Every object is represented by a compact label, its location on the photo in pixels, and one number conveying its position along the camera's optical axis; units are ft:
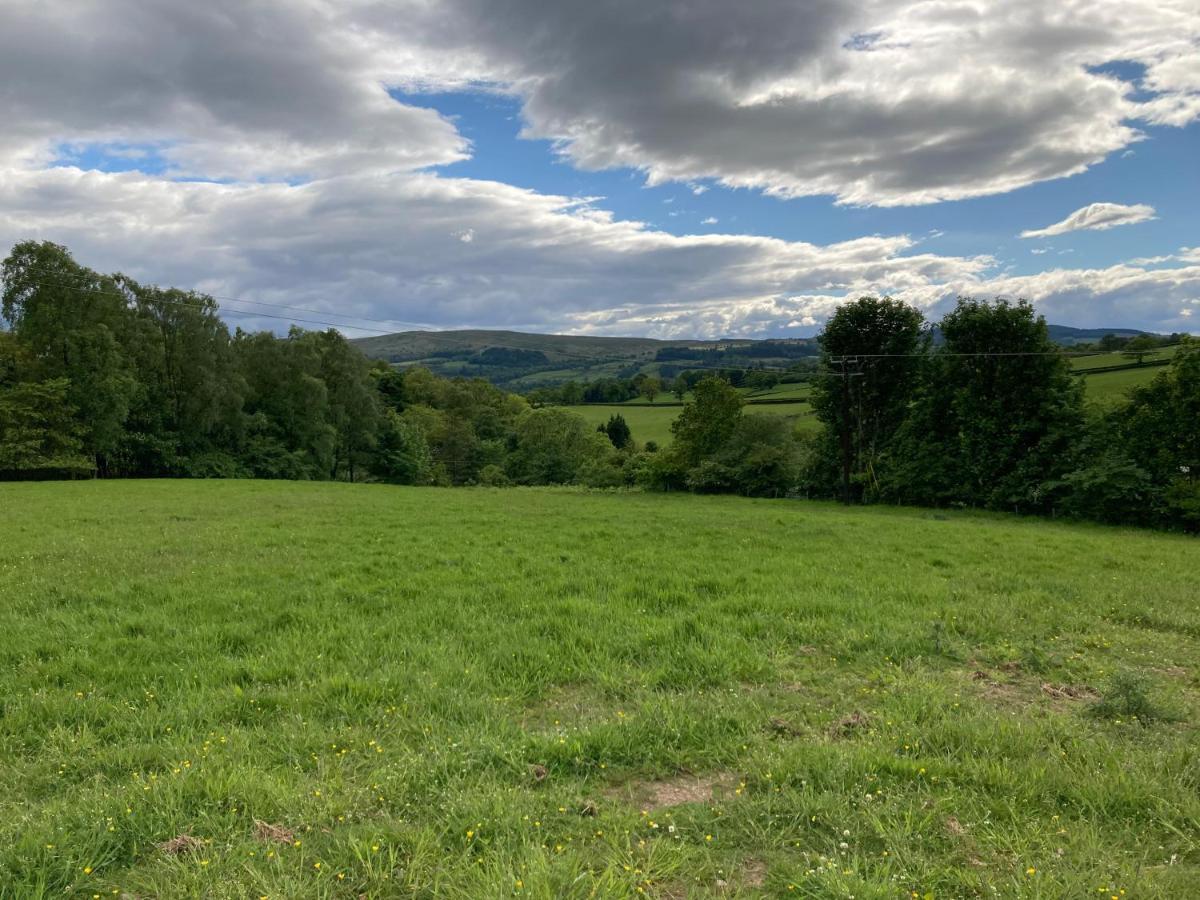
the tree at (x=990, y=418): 109.81
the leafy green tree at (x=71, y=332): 138.00
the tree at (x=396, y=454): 224.12
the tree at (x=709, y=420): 161.17
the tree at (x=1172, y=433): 87.76
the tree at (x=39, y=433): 127.75
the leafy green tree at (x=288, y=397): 189.06
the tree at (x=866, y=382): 136.67
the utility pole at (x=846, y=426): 130.11
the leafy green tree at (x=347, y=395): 206.08
